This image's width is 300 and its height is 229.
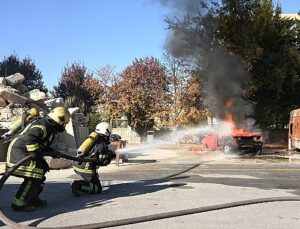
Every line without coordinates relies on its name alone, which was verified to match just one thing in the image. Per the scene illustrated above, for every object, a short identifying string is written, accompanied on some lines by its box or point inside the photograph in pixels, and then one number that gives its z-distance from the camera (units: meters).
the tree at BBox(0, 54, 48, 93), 31.06
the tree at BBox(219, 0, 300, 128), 19.26
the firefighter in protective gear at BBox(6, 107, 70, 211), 4.98
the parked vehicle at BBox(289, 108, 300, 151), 16.46
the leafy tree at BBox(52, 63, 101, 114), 27.54
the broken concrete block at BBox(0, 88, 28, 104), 11.73
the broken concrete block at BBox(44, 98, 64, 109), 12.17
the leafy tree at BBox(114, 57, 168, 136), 25.38
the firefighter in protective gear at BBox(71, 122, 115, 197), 6.16
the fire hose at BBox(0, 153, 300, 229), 4.17
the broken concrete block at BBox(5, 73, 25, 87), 12.73
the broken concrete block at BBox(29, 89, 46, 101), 12.32
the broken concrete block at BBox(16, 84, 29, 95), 12.93
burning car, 15.44
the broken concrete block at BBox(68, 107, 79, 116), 13.31
